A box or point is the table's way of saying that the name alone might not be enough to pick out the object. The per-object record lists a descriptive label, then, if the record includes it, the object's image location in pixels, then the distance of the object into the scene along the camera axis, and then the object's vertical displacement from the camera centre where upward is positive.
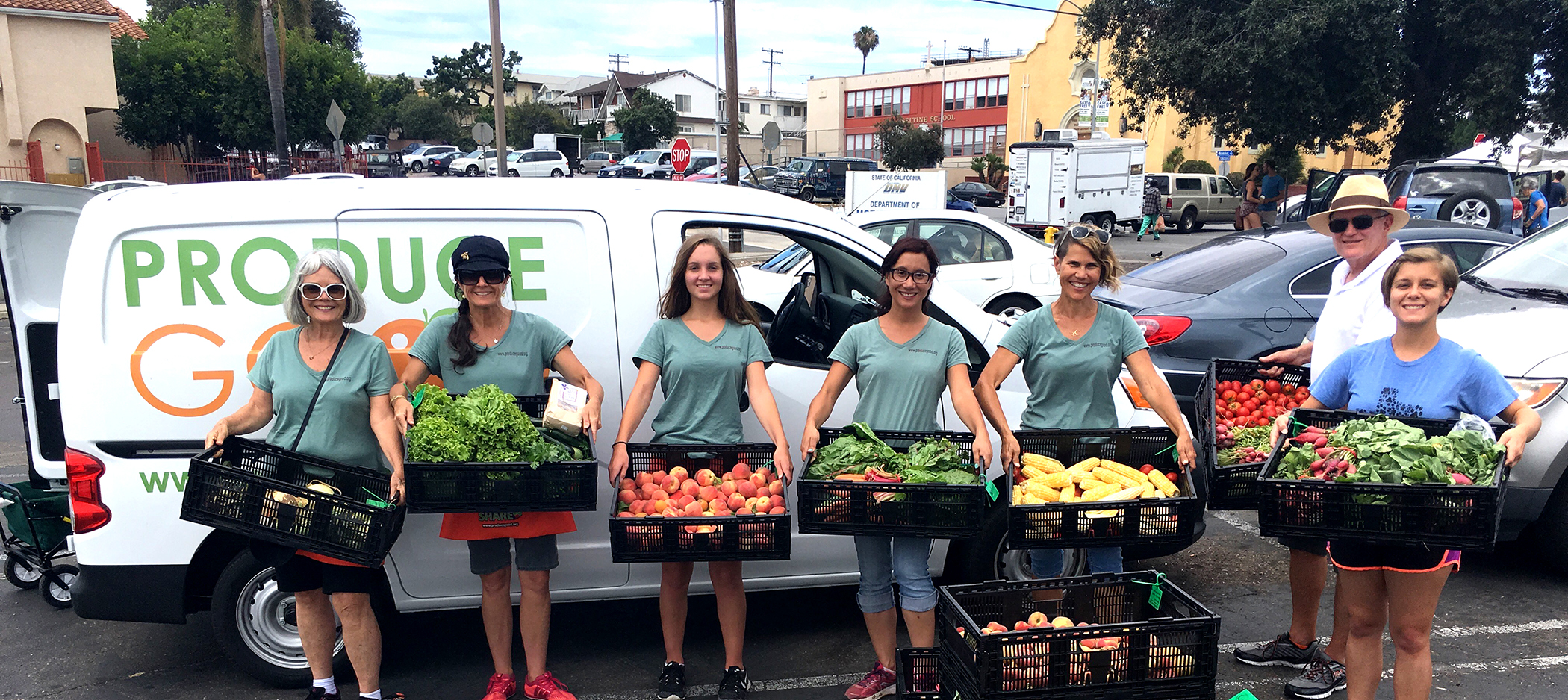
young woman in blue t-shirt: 3.34 -0.81
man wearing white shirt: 4.10 -0.58
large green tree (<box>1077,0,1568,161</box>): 22.08 +2.36
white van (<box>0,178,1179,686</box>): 3.89 -0.60
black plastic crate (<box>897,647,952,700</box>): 3.12 -1.52
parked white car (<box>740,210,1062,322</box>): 11.59 -1.00
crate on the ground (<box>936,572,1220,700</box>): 2.68 -1.30
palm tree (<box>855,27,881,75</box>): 104.31 +13.47
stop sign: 21.88 +0.38
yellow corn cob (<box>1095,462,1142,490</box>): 3.58 -1.08
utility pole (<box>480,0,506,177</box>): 25.64 +2.15
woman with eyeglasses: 3.87 -0.82
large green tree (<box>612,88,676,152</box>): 64.69 +3.29
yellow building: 48.66 +3.29
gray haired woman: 3.65 -0.79
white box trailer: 27.83 -0.26
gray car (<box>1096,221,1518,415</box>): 6.77 -0.89
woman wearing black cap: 3.80 -0.76
